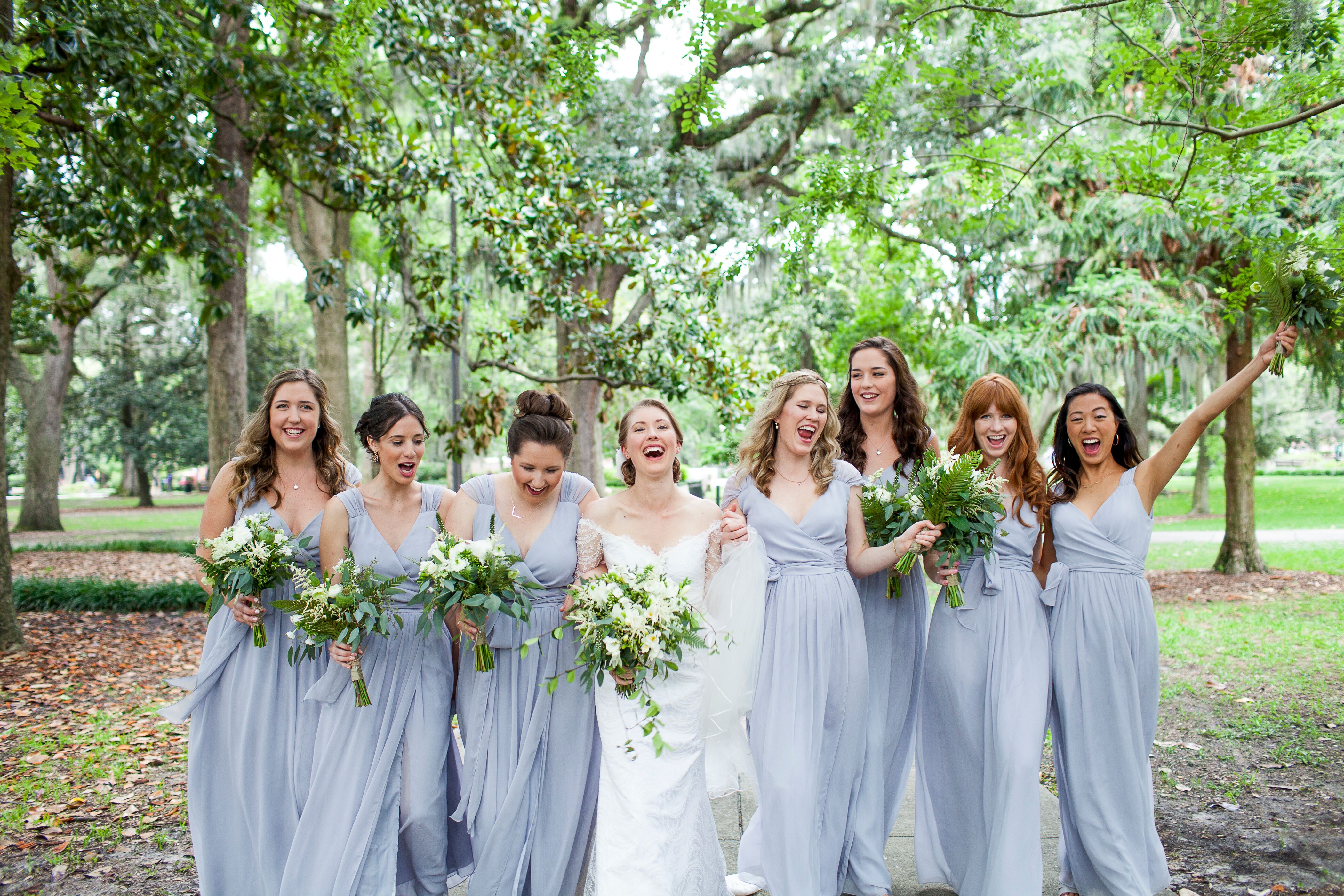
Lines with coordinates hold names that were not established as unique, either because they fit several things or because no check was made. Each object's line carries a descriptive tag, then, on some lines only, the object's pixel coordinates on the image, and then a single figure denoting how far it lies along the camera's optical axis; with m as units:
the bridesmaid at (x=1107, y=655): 4.21
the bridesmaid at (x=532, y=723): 4.04
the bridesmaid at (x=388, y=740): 3.92
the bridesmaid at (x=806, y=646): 4.10
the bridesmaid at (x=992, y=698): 4.07
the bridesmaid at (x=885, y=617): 4.45
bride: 3.86
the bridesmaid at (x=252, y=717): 4.22
